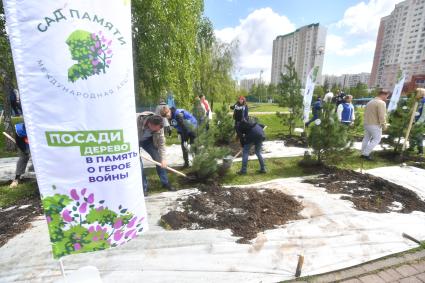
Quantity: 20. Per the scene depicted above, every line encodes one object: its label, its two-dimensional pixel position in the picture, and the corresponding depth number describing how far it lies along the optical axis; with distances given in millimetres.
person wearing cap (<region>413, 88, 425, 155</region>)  6203
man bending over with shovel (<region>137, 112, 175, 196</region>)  3953
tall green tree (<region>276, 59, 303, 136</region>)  8297
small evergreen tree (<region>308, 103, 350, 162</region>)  5125
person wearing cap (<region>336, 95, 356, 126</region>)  7582
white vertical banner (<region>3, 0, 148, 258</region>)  1460
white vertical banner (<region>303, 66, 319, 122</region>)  7754
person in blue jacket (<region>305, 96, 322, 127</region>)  9617
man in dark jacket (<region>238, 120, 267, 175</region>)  5098
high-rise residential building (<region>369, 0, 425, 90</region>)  59875
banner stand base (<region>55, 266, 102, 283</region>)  2055
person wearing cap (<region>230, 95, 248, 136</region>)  7703
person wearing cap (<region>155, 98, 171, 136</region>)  4832
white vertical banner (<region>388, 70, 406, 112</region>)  9238
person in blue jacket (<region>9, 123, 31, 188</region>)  4355
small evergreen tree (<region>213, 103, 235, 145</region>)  7828
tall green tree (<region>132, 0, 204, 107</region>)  6691
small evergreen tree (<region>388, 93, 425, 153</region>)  6121
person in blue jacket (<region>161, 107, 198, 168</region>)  5141
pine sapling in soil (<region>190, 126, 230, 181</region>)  4570
